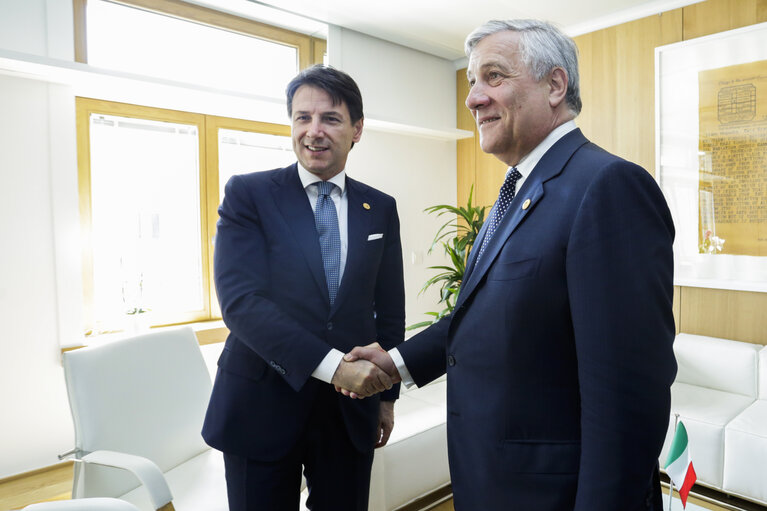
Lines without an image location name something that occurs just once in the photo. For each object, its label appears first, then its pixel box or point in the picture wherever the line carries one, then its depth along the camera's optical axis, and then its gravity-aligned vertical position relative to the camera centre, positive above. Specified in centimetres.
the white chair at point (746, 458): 245 -111
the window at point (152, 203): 327 +30
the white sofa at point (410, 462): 224 -105
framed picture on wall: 331 +58
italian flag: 143 -66
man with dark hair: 129 -21
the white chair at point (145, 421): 160 -64
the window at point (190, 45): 321 +145
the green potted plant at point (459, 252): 356 -9
